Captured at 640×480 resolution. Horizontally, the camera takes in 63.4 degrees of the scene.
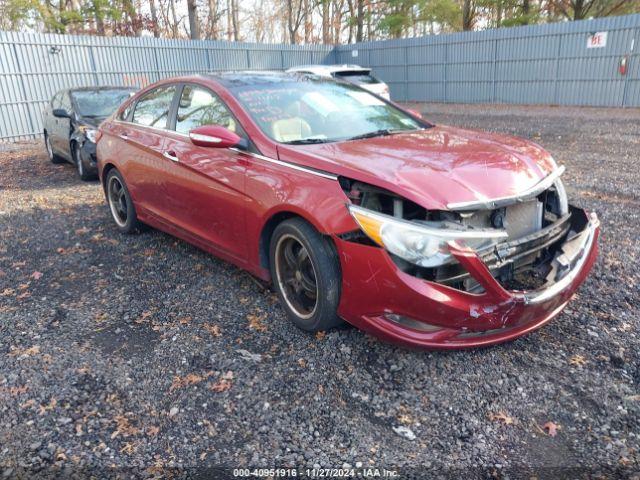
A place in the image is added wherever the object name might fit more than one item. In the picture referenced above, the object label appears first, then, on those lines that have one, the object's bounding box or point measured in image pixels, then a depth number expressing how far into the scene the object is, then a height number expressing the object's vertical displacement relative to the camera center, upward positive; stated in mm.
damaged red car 2719 -884
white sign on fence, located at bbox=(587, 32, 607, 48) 15601 +86
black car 8266 -814
